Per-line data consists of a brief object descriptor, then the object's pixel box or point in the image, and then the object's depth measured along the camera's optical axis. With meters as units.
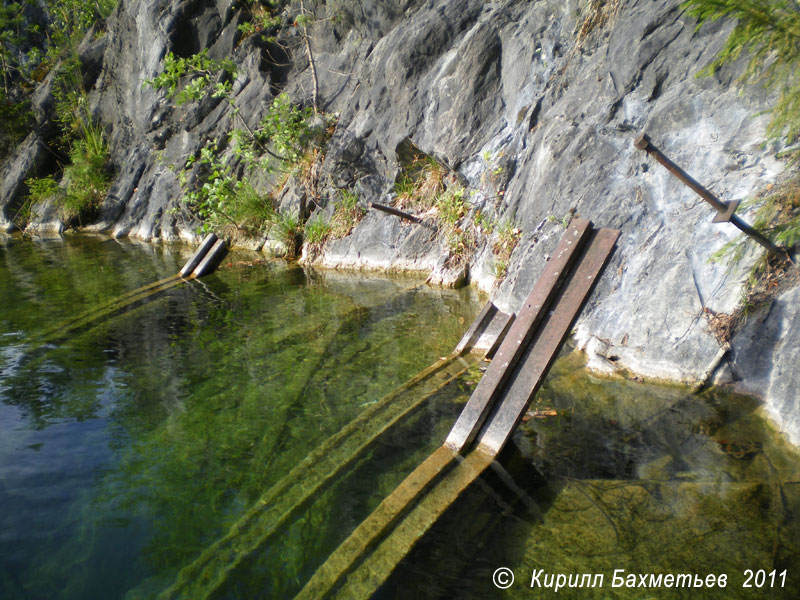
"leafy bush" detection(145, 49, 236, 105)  9.96
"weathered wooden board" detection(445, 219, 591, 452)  2.89
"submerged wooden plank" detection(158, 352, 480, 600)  2.27
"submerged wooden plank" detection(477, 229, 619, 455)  2.85
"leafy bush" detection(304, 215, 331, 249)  9.87
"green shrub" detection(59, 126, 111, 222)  16.78
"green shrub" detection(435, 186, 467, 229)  7.95
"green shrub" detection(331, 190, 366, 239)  9.62
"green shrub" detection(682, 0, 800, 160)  2.76
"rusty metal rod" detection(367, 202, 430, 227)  7.61
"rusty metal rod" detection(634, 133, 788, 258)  2.81
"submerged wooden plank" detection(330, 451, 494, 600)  2.06
